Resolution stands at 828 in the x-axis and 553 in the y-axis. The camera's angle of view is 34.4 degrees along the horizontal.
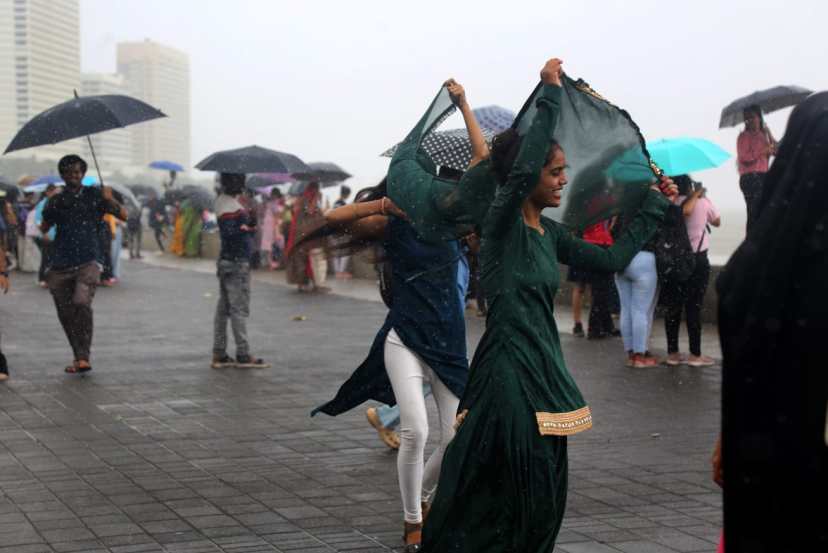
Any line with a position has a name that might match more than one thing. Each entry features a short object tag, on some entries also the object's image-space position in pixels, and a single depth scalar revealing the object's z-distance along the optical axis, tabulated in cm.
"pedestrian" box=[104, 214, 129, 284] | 2289
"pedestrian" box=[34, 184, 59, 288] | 2120
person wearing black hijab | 247
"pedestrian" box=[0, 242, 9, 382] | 1097
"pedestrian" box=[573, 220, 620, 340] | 1375
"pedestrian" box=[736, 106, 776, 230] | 1427
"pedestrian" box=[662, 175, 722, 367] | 1189
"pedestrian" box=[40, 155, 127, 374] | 1137
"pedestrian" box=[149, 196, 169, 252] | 3741
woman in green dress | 441
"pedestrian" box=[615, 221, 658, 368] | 1173
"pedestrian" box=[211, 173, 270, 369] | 1172
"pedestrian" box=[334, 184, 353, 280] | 2330
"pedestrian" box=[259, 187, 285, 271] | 2652
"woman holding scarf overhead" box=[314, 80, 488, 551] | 589
